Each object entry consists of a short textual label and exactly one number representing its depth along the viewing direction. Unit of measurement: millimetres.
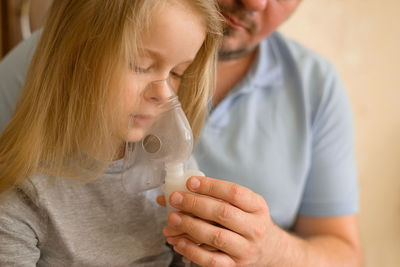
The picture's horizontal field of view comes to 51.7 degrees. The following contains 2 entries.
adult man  1045
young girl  692
